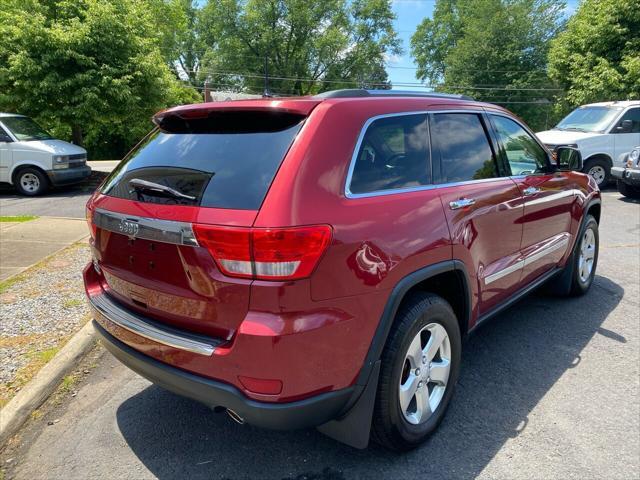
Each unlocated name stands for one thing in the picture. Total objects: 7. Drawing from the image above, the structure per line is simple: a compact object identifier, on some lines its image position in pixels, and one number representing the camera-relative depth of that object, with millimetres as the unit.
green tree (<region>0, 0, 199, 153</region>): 11617
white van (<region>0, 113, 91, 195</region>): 10820
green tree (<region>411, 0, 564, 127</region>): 40500
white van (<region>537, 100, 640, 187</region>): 10874
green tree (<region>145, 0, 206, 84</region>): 32812
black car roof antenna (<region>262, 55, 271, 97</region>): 36812
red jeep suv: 1985
